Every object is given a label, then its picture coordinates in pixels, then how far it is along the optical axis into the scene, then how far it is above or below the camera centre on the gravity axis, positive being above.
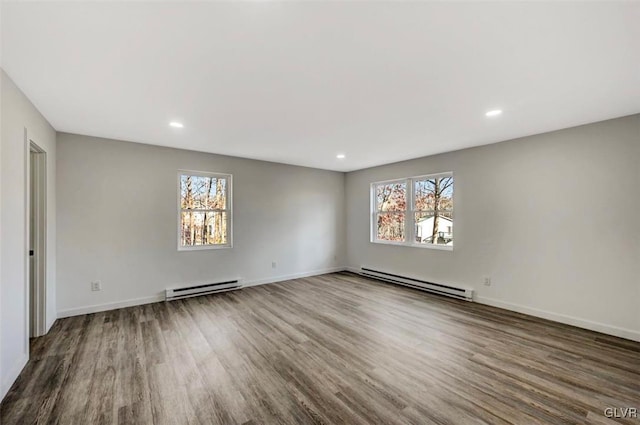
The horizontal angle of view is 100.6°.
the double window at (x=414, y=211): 4.71 +0.00
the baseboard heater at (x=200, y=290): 4.21 -1.34
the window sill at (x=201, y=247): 4.45 -0.64
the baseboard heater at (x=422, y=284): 4.27 -1.34
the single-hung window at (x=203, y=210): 4.52 +0.00
